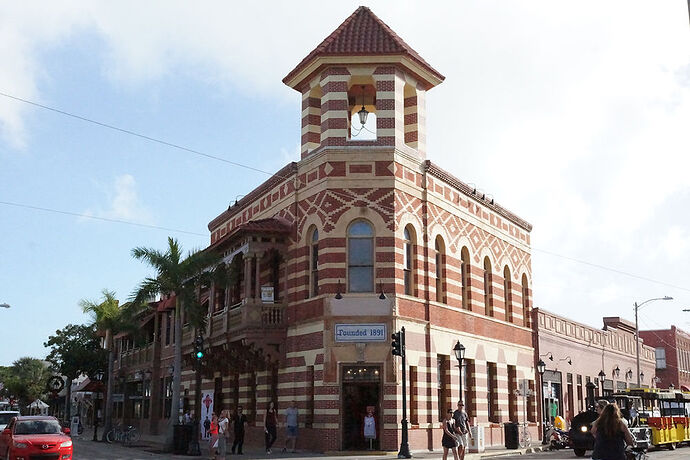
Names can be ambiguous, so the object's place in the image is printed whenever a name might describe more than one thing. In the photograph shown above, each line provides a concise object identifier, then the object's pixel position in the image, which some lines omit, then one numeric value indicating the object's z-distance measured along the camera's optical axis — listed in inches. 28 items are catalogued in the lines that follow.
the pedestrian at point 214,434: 950.4
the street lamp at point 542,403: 1429.6
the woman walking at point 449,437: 839.7
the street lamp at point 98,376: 1956.0
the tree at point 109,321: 1617.9
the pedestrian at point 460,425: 859.7
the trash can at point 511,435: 1190.3
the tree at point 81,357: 1952.5
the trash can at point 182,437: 1058.1
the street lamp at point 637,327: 1947.6
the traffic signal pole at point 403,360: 946.7
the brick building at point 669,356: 2982.3
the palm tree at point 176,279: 1144.2
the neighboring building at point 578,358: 1593.3
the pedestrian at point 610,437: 415.2
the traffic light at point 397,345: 951.0
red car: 769.6
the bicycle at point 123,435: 1422.2
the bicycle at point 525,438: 1261.1
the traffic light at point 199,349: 1007.6
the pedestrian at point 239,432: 1077.4
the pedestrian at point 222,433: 935.7
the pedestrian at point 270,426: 1060.5
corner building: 1039.6
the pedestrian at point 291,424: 1056.8
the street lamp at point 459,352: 1064.8
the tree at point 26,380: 4106.8
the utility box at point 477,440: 1112.8
